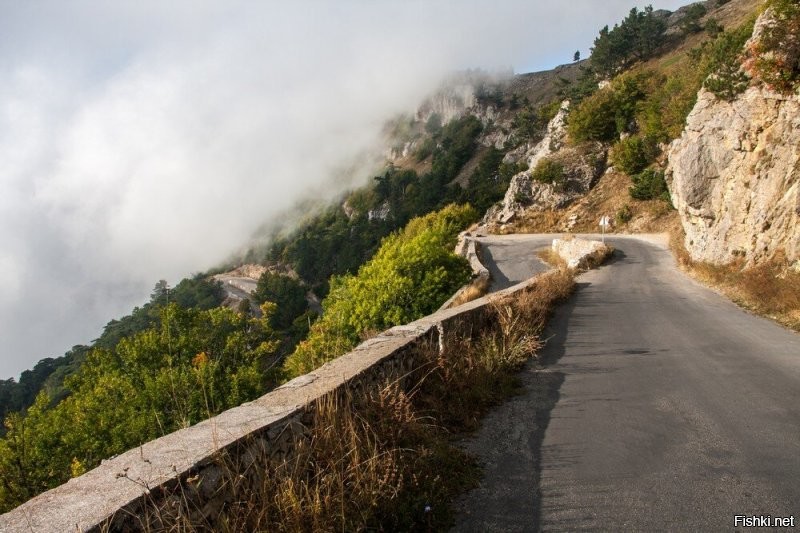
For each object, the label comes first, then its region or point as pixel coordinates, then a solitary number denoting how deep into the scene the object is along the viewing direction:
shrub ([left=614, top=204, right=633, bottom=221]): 40.31
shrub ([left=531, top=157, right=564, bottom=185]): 47.47
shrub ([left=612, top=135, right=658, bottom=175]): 43.41
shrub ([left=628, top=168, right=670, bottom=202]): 38.66
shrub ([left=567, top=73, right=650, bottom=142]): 50.37
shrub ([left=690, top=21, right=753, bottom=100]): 19.89
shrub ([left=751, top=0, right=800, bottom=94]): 15.79
